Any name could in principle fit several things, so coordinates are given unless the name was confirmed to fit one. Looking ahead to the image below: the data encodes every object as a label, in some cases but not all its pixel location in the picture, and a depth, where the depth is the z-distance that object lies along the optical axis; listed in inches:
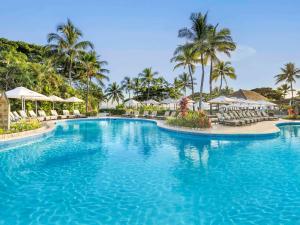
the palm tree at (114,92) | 1969.7
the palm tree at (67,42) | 1130.0
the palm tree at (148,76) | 1769.3
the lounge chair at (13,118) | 620.4
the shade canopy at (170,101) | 1029.3
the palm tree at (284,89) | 2255.2
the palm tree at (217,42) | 920.1
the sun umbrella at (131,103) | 1192.5
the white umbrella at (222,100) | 813.2
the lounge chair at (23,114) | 687.7
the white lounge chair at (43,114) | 830.5
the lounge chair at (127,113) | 1151.7
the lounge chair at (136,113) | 1134.8
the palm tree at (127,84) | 1901.3
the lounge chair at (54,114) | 905.1
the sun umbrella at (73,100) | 955.8
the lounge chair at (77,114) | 1009.1
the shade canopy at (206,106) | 1301.4
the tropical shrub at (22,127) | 449.1
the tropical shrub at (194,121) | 552.1
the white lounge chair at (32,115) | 771.2
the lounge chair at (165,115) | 933.9
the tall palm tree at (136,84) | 1850.4
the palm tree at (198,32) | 891.4
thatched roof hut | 1347.2
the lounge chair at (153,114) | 1003.6
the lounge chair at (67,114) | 958.4
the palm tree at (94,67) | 1189.6
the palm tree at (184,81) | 1899.6
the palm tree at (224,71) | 1590.3
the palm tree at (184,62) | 1223.9
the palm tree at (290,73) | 1621.6
